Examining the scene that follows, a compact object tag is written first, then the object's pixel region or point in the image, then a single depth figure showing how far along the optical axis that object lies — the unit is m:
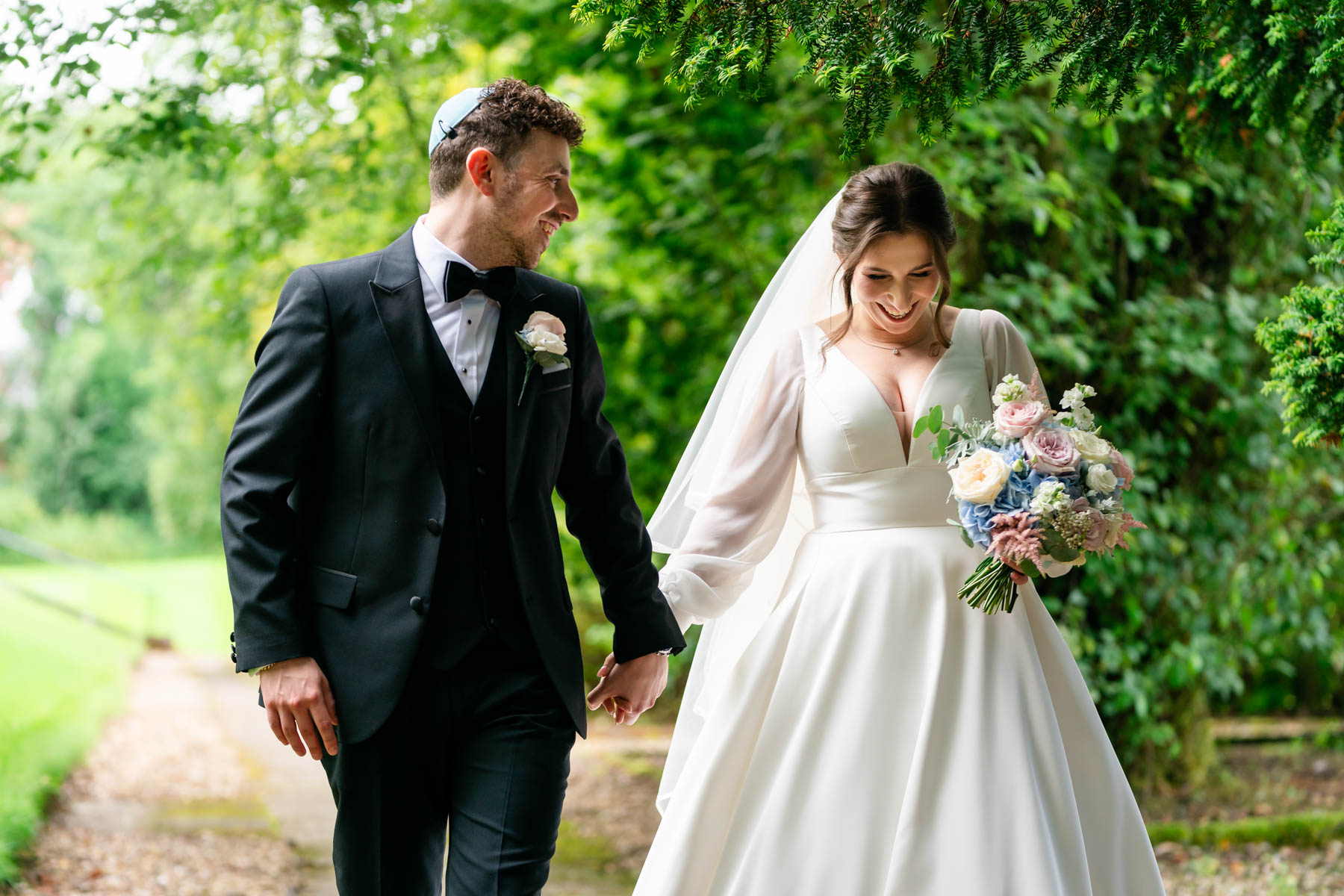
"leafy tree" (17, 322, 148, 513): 29.97
